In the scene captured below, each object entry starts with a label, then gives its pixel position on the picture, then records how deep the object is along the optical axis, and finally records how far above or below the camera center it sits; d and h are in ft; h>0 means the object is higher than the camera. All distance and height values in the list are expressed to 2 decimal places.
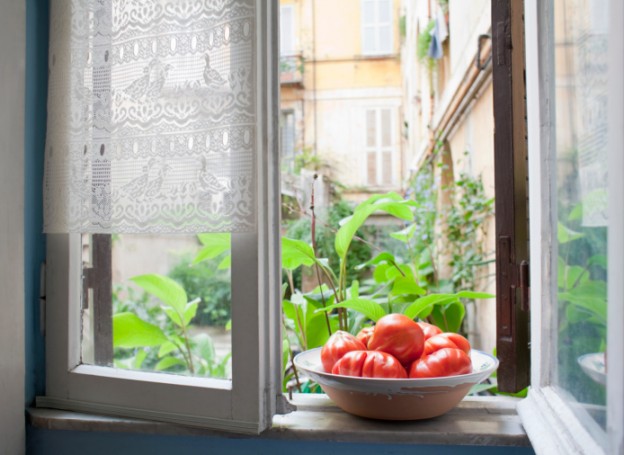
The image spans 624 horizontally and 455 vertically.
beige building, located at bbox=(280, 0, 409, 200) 28.09 +8.70
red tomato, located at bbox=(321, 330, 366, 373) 2.98 -0.63
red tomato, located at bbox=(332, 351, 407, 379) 2.76 -0.68
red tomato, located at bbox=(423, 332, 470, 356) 2.98 -0.61
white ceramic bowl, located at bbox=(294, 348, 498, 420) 2.66 -0.82
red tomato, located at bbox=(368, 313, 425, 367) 2.94 -0.58
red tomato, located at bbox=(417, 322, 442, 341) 3.26 -0.59
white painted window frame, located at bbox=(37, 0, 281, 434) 2.76 -0.60
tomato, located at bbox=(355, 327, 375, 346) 3.16 -0.59
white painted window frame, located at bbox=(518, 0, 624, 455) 2.07 -0.11
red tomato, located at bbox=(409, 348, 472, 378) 2.75 -0.68
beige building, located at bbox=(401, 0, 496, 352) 8.36 +2.93
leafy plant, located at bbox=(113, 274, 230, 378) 3.91 -0.75
